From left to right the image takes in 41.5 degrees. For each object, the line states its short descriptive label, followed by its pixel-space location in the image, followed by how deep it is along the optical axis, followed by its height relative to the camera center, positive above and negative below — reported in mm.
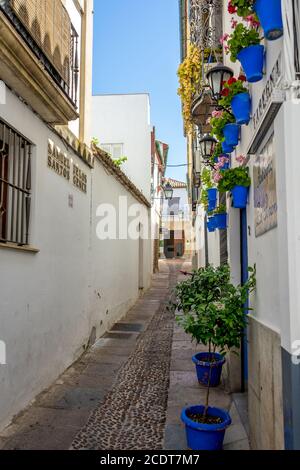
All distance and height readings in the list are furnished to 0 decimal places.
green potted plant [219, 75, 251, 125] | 3830 +1612
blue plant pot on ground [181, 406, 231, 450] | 3648 -1611
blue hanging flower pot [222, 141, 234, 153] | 4862 +1417
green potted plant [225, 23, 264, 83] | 3062 +1666
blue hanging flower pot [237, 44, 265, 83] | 3051 +1556
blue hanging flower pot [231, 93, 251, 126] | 3824 +1496
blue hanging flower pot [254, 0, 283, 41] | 2418 +1511
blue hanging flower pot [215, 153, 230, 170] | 5712 +1419
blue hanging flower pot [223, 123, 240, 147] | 4539 +1475
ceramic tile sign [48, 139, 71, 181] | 5875 +1572
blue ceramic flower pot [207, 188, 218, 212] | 7102 +1165
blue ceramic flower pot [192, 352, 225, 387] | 5727 -1582
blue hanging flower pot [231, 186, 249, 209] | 4297 +727
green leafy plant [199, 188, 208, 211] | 7900 +1330
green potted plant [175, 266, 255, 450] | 3684 -657
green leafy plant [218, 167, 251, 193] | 4227 +905
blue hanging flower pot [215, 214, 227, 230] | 6375 +662
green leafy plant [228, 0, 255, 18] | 2965 +1924
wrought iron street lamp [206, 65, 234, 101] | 4949 +2328
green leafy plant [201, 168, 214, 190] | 7602 +1606
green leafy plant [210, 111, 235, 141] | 4656 +1670
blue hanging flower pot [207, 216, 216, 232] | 6538 +639
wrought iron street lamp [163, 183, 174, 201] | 19158 +3409
